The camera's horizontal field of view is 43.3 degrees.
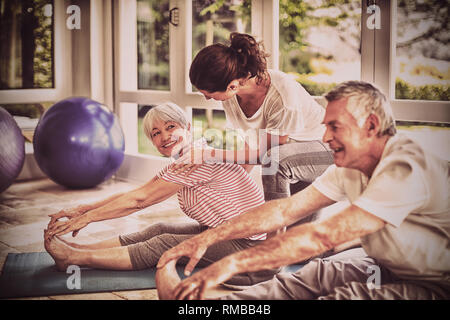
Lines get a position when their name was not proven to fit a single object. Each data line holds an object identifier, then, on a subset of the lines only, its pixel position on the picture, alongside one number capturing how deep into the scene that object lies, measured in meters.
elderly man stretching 1.67
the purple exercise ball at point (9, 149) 3.36
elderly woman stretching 2.19
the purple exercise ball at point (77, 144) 3.64
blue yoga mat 2.15
